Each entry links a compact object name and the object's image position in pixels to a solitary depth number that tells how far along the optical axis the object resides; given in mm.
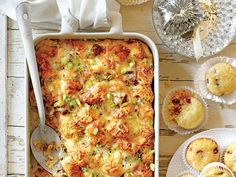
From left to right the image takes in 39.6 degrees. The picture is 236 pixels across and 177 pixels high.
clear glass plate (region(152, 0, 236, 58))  1409
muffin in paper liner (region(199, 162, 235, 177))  1370
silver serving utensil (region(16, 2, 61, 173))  1251
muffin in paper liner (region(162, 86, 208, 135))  1413
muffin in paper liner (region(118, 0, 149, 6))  1421
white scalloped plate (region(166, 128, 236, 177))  1406
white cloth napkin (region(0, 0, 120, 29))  1330
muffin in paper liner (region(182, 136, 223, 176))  1399
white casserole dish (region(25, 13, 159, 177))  1313
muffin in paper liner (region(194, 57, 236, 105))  1428
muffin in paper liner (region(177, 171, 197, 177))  1400
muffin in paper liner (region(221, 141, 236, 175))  1393
